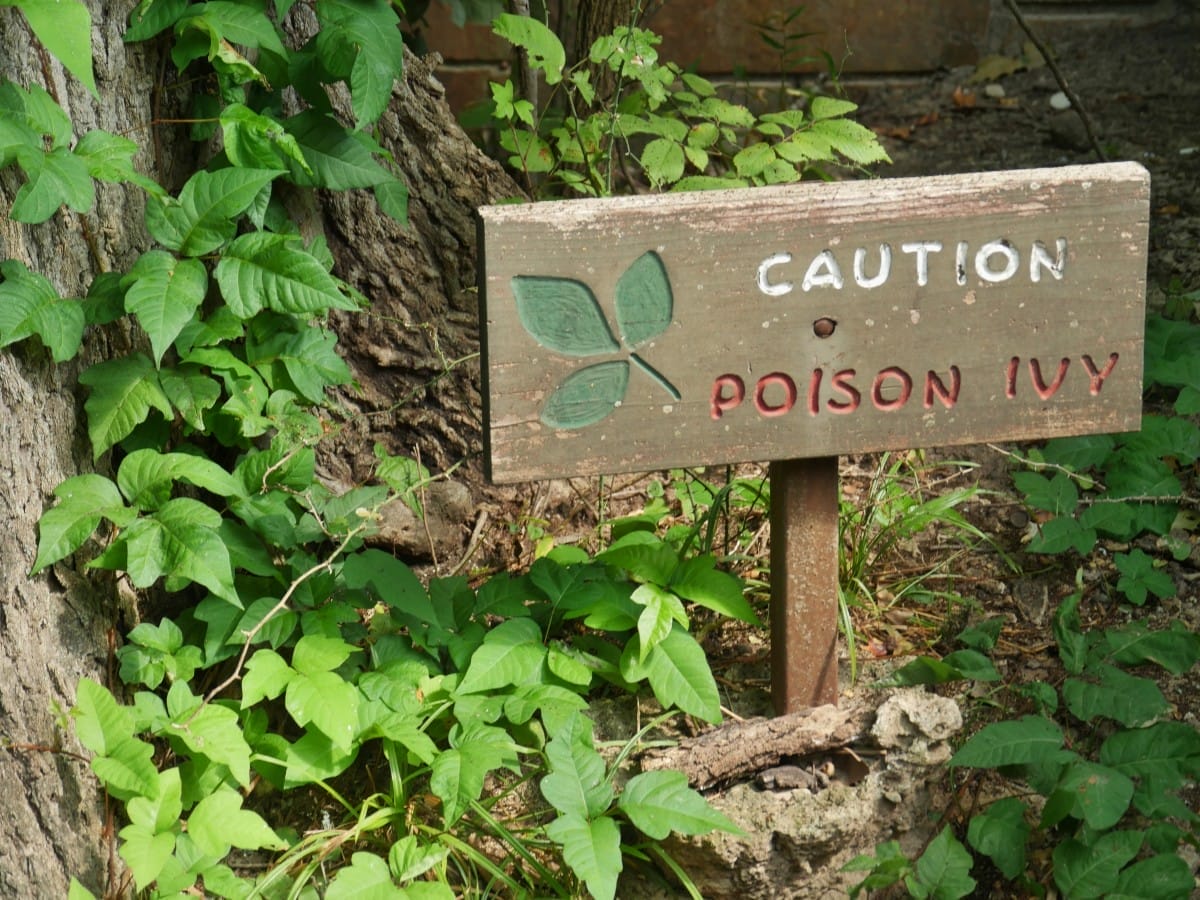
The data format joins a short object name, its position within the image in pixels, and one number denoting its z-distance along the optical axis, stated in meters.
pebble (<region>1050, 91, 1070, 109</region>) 4.68
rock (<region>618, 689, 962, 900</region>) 2.20
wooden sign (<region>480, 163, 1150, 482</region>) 1.98
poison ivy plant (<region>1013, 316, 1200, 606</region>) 2.75
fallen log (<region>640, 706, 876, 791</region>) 2.27
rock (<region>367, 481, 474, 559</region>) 2.77
